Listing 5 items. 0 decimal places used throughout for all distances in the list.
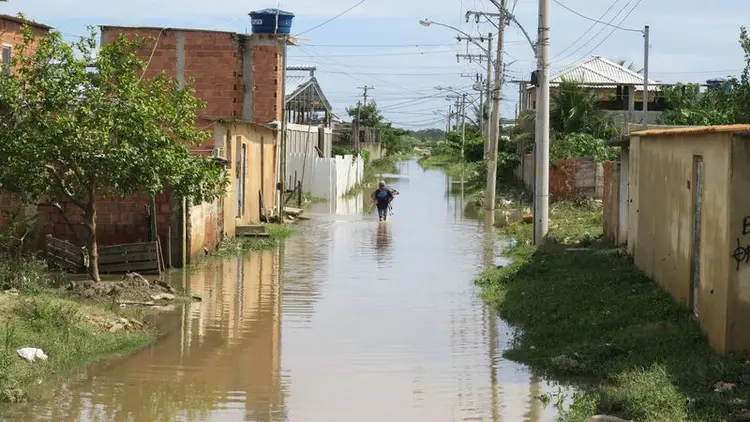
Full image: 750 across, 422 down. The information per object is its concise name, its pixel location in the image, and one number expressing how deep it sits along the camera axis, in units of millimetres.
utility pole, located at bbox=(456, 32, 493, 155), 55562
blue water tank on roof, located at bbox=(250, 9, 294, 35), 37219
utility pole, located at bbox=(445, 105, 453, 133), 148750
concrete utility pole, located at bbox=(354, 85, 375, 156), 71875
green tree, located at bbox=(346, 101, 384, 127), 106812
